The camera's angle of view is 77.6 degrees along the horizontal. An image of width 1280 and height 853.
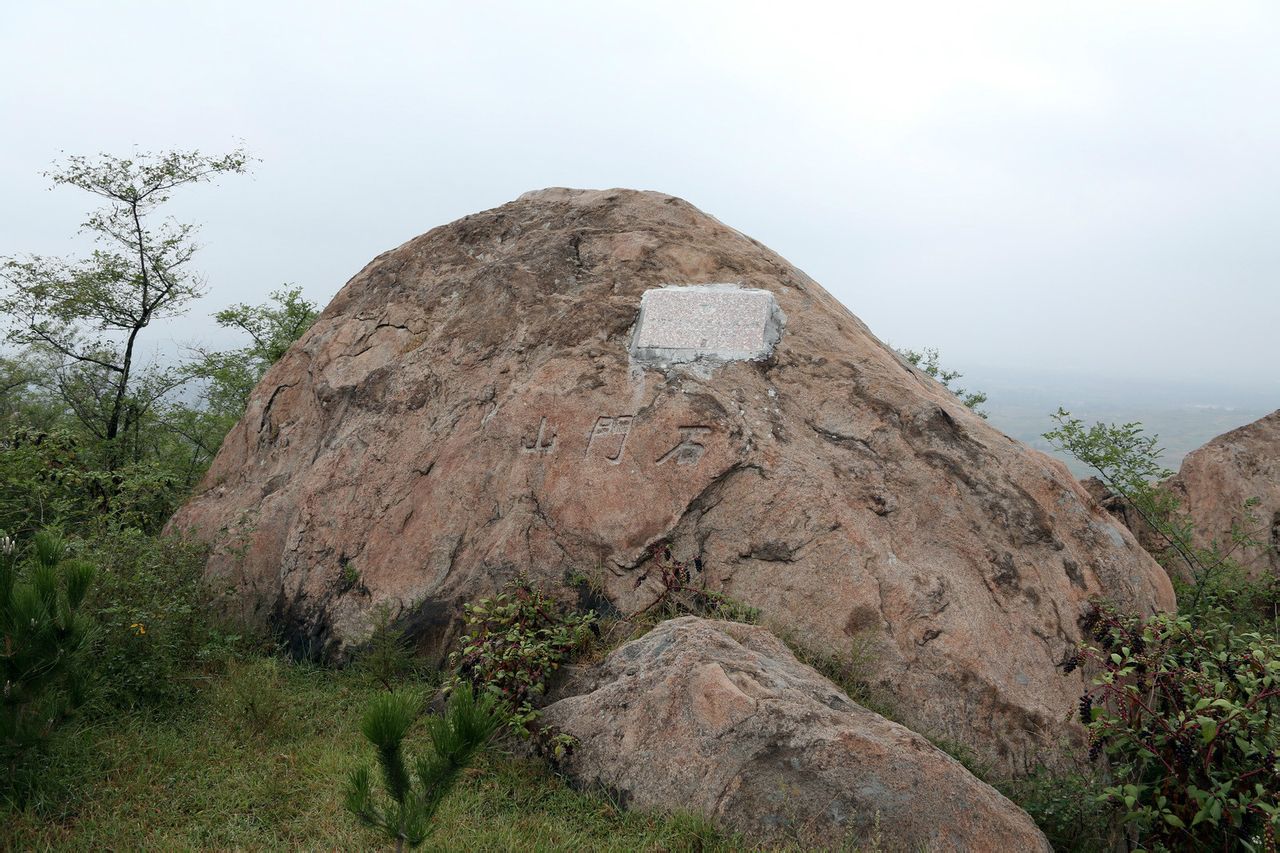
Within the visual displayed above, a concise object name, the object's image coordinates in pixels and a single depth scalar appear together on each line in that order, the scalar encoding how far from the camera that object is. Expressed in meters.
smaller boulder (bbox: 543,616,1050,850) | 3.86
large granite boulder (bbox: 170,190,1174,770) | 5.82
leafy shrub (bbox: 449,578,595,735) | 5.10
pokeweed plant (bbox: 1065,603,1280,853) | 3.59
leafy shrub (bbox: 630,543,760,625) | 5.91
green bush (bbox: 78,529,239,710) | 5.50
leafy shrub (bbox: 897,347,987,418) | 15.14
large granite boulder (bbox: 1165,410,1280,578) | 8.84
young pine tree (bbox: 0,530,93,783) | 3.84
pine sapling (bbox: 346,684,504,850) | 2.87
